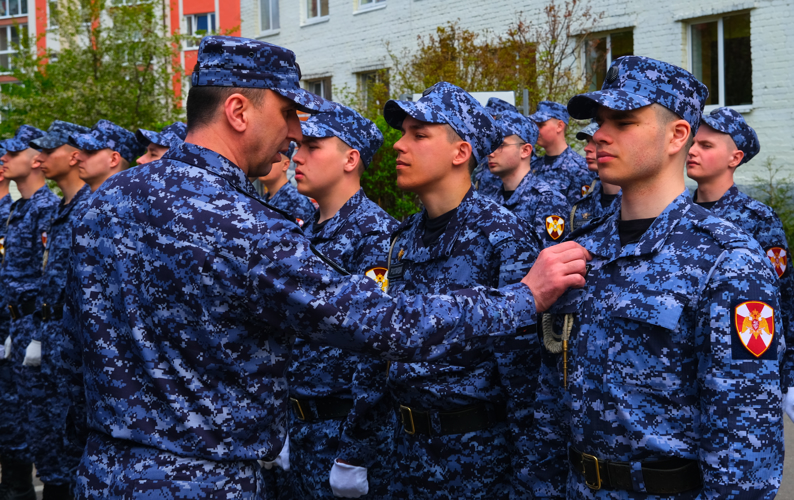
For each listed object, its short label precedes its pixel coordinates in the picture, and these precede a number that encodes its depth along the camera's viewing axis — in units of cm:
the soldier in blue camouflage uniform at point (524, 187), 757
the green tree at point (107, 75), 1702
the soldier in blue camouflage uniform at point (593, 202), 682
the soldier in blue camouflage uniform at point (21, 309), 599
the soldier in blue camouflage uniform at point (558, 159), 926
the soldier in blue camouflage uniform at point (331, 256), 379
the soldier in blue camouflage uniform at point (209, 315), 217
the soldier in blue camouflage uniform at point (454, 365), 308
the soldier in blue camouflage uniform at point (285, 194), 661
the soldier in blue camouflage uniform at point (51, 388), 562
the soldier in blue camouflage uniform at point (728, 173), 508
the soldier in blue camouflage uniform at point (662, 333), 216
